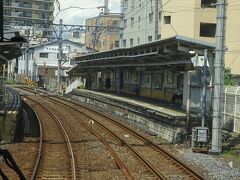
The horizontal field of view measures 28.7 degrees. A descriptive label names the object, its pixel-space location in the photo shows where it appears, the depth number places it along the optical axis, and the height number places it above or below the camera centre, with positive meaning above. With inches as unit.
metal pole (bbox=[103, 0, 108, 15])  2396.7 +309.5
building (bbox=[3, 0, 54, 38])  4514.8 +582.4
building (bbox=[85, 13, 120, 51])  3452.3 +235.0
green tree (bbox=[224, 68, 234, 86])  1061.0 -15.0
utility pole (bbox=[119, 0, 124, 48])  1786.3 +167.3
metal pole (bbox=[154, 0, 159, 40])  1902.1 +216.5
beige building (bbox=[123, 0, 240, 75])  1460.4 +181.4
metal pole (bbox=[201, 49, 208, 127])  633.6 -28.1
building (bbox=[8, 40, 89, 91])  2935.5 +38.6
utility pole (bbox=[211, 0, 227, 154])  583.2 -7.7
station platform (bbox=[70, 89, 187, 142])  700.7 -84.1
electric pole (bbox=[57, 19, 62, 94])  1851.4 +48.8
